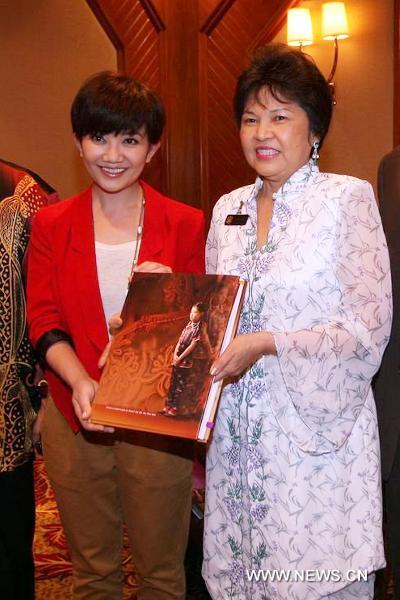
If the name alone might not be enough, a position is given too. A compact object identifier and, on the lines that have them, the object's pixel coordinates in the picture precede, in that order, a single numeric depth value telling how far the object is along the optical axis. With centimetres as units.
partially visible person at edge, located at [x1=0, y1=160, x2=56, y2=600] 185
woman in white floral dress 157
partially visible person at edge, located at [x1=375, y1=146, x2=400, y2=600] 176
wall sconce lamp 472
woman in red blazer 178
